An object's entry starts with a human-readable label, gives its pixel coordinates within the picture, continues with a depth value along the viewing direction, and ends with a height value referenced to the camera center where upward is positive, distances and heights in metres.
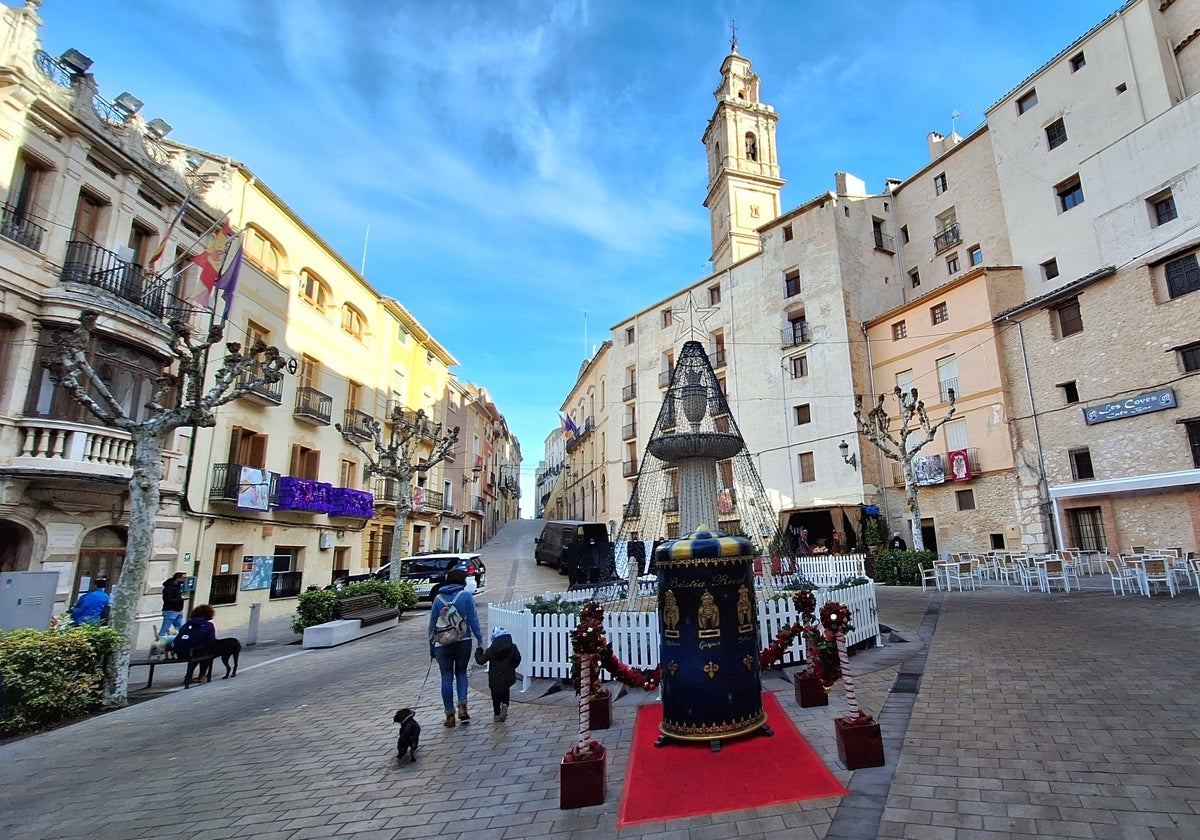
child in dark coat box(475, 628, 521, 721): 6.58 -1.53
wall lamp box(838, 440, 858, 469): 22.89 +3.69
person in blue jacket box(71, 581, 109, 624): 10.02 -1.16
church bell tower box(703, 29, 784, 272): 38.44 +26.57
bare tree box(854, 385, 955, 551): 18.28 +3.54
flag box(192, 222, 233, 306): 13.38 +6.73
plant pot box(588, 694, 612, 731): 6.07 -1.89
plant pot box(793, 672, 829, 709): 6.26 -1.74
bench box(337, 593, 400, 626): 13.74 -1.77
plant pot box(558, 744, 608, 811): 4.15 -1.83
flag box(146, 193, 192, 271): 12.87 +7.23
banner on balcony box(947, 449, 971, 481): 22.72 +3.00
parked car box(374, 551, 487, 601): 20.45 -1.06
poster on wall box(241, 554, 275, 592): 17.23 -0.92
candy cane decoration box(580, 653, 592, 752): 4.41 -1.28
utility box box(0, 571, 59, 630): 8.62 -0.88
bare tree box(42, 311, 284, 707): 8.22 +1.71
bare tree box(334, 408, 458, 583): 16.73 +2.60
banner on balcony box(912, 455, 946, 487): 23.78 +2.98
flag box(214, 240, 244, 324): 13.67 +6.57
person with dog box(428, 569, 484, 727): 6.50 -1.07
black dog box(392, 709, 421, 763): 5.23 -1.81
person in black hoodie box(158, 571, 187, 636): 11.75 -1.30
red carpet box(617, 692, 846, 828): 4.04 -1.91
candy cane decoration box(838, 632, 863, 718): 4.65 -1.22
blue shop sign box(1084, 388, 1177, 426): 17.62 +4.32
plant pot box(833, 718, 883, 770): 4.48 -1.67
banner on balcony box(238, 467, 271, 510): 16.48 +1.64
